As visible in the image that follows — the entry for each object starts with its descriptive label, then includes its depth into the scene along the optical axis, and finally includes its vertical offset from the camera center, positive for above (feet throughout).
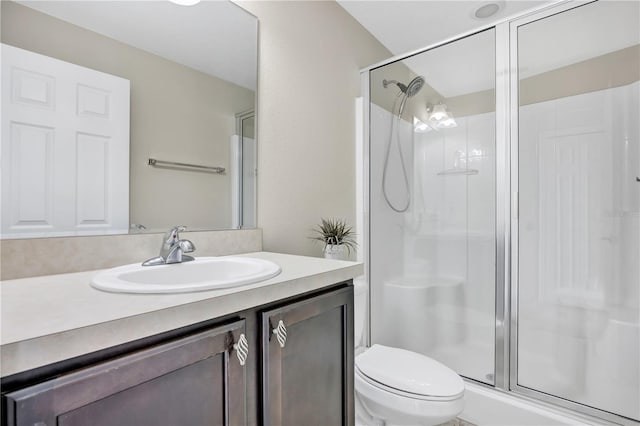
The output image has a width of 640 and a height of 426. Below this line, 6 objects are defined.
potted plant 5.29 -0.43
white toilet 4.06 -2.29
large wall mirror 2.86 +1.03
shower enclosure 4.99 +0.16
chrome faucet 3.30 -0.37
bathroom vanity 1.54 -0.85
